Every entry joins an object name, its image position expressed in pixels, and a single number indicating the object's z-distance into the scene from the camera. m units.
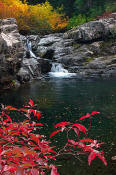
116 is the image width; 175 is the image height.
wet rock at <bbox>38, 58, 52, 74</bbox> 27.08
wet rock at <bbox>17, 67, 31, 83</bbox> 21.53
